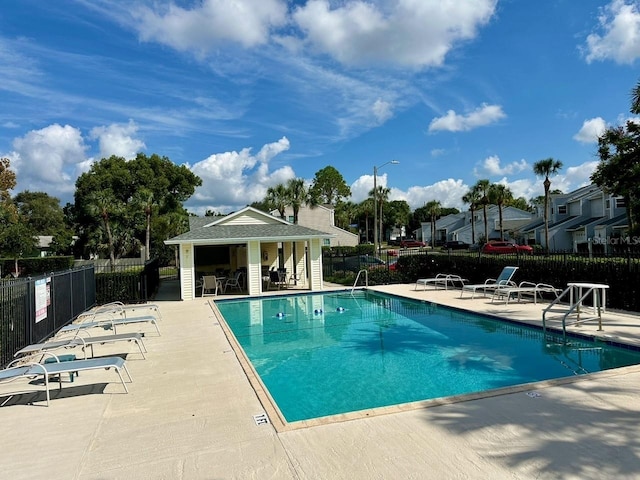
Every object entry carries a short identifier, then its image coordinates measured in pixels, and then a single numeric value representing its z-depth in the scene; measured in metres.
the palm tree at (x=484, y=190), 49.12
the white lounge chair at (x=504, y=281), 14.65
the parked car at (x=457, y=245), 54.85
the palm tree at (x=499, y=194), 47.78
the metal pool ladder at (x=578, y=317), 9.17
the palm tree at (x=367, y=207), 65.88
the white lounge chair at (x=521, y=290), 13.00
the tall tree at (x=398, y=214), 85.38
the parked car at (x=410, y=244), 59.53
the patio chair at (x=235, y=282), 19.72
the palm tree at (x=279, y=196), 38.75
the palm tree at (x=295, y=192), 38.24
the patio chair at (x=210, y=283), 18.62
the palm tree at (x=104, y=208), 35.25
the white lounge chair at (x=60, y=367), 5.79
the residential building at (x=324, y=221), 50.09
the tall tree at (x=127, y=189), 46.44
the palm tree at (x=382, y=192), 56.50
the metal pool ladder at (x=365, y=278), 19.41
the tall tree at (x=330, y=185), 80.88
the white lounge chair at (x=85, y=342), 7.49
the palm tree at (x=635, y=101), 18.96
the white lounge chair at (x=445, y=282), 18.35
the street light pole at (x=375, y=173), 26.51
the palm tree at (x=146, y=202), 38.32
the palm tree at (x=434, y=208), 67.00
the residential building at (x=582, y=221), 34.34
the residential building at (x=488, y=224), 57.72
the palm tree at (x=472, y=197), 50.28
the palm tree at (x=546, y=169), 37.44
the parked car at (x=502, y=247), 37.66
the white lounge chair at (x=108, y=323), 9.50
